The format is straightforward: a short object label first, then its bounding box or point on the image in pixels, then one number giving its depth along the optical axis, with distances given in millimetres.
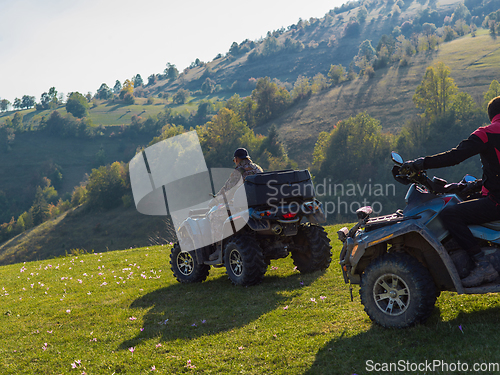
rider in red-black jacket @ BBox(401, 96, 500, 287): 4195
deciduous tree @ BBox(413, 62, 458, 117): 67500
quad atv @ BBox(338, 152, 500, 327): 4363
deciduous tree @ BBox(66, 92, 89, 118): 170750
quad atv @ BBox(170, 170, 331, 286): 7578
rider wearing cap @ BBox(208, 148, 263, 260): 8133
